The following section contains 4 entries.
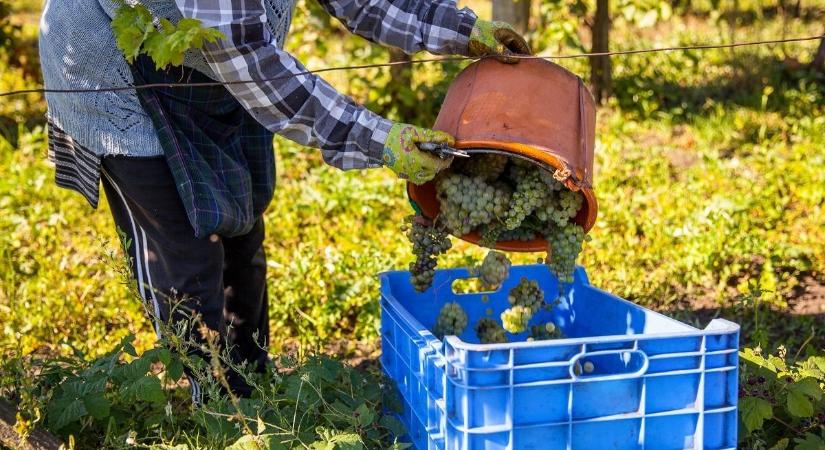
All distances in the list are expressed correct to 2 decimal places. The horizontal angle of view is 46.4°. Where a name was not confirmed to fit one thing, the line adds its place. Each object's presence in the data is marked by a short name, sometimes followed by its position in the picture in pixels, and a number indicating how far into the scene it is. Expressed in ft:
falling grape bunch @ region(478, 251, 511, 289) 7.41
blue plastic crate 5.78
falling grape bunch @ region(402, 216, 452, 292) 7.55
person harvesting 6.81
